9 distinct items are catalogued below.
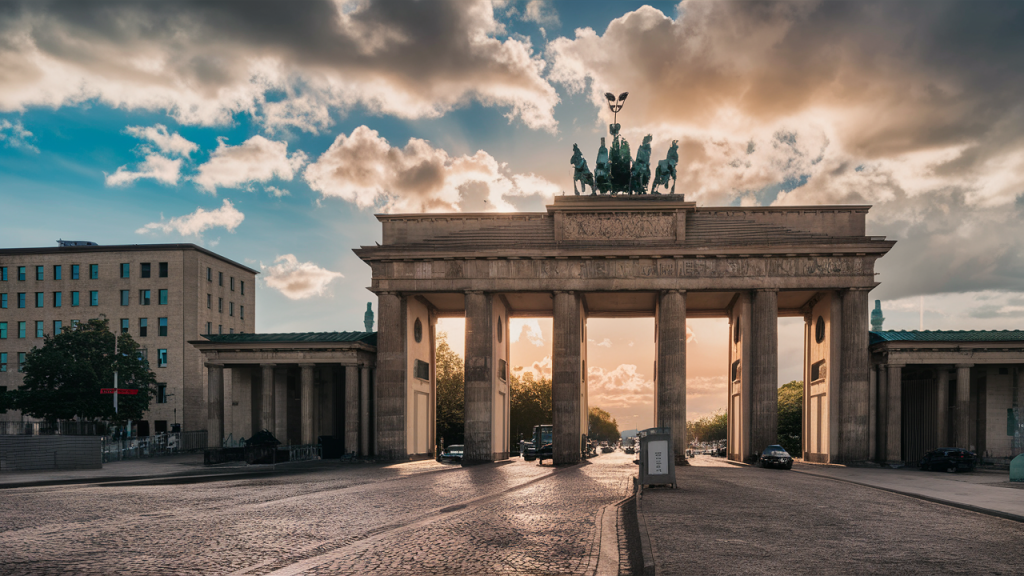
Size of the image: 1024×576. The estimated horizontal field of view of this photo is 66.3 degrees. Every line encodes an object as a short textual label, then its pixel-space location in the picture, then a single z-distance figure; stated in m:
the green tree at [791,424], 101.56
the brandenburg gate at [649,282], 49.38
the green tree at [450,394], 83.94
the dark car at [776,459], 42.03
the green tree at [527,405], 110.31
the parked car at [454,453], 54.71
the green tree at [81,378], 63.31
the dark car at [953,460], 40.84
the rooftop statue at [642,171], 53.69
